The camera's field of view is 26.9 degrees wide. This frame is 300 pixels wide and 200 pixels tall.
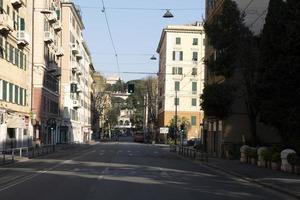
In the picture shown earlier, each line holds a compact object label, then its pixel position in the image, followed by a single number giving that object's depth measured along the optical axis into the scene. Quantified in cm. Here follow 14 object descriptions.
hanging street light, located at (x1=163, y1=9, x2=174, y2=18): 4548
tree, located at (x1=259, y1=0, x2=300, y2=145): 3111
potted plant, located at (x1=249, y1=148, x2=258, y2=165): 3826
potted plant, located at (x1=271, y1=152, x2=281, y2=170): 3259
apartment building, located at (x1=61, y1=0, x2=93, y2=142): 9944
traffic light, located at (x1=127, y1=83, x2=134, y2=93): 5858
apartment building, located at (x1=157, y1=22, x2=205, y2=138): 12056
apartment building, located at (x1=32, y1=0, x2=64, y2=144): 7312
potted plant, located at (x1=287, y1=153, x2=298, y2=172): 2935
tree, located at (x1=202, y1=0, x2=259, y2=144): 4400
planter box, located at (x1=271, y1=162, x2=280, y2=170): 3297
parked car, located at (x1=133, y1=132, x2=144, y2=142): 13200
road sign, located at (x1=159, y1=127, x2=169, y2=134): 10088
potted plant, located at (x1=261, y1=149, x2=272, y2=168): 3407
